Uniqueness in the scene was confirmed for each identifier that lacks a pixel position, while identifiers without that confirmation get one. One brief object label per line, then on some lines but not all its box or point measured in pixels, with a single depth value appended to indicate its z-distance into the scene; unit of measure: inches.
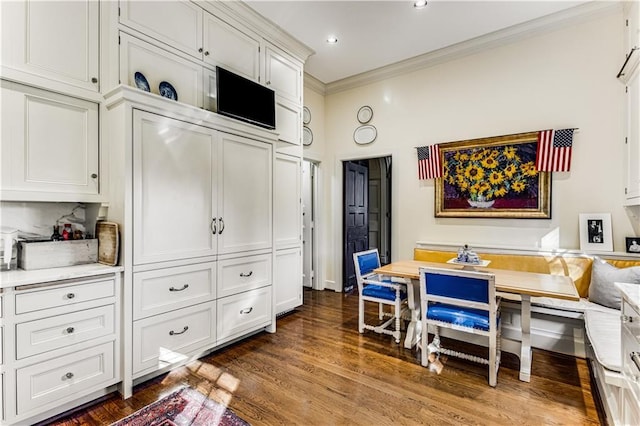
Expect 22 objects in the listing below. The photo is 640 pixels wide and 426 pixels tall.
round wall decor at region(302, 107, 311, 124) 183.9
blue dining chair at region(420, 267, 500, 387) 88.2
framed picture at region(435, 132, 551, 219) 134.9
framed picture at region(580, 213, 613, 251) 119.4
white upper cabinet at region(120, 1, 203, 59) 91.6
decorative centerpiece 108.4
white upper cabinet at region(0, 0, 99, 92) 74.5
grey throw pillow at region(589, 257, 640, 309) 99.8
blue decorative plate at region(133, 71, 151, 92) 91.6
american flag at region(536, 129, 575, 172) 127.4
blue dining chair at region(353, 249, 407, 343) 121.6
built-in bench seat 79.0
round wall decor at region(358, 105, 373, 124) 185.2
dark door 198.7
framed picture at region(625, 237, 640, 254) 113.5
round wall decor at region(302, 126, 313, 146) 184.1
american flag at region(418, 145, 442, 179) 159.6
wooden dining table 88.7
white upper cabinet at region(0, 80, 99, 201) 74.8
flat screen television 111.3
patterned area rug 73.9
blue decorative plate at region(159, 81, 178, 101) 97.4
